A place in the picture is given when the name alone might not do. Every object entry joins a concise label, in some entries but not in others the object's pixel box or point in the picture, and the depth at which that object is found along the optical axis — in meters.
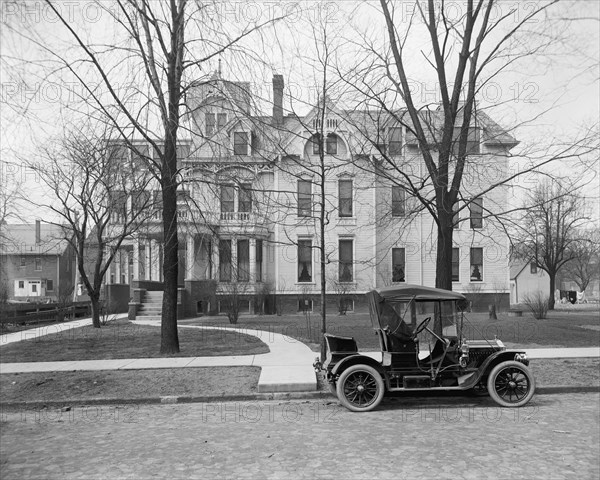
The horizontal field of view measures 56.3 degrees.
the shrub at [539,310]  25.58
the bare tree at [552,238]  35.50
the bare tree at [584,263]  48.02
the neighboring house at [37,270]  62.49
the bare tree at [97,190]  18.58
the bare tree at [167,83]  11.13
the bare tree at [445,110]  13.53
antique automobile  9.05
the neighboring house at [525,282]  68.88
